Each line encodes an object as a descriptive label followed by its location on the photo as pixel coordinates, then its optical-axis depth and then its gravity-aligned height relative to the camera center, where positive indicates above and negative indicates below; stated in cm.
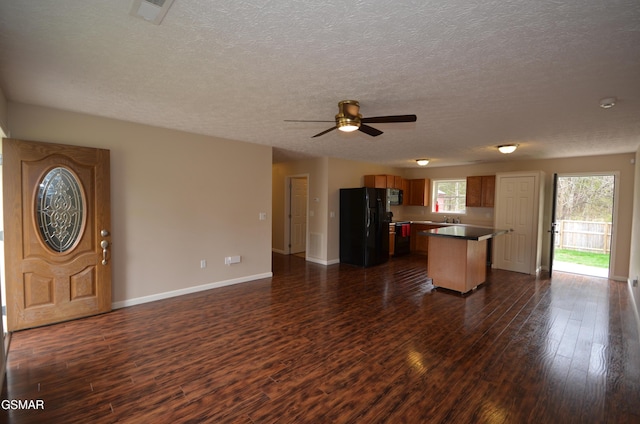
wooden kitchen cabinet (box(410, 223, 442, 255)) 775 -105
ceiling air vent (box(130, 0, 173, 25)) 142 +99
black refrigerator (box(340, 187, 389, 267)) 617 -54
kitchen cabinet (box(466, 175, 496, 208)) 676 +30
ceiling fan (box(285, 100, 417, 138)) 263 +80
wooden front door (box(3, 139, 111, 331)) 298 -38
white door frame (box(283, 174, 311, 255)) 742 -34
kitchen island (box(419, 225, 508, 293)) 443 -89
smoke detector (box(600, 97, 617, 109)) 255 +94
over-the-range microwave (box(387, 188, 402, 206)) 740 +16
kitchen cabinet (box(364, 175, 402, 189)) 720 +54
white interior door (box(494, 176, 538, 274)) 584 -39
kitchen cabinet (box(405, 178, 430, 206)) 802 +30
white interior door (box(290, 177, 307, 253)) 754 -29
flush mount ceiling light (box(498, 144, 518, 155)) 465 +93
